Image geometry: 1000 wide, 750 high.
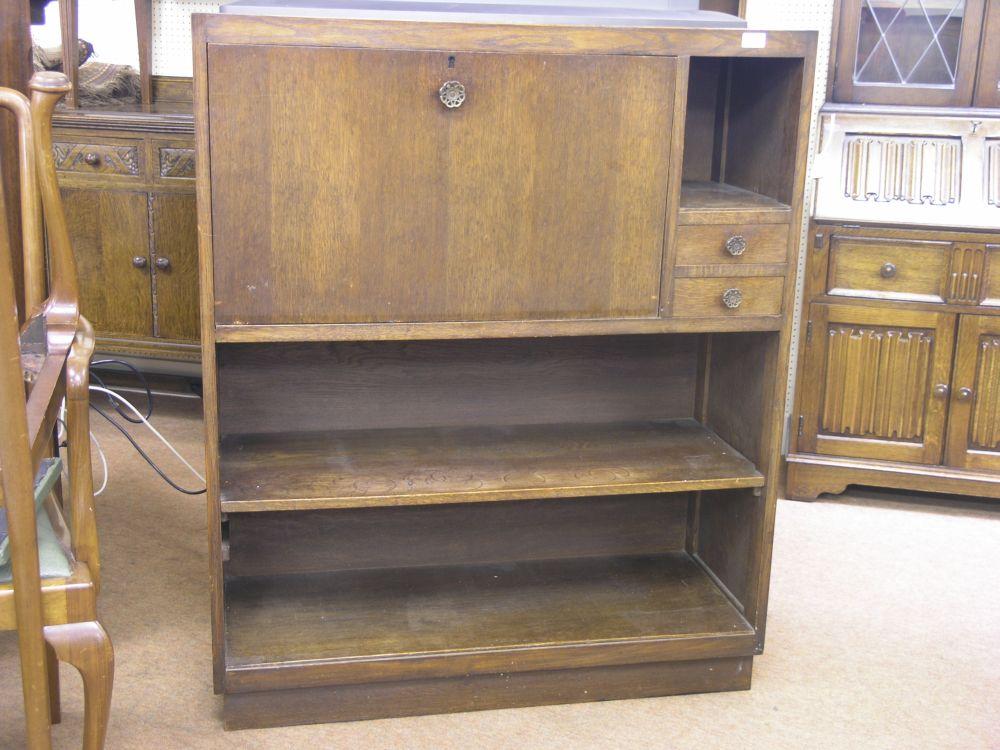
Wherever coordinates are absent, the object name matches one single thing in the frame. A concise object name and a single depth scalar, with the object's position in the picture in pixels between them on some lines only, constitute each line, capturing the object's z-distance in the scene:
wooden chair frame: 1.33
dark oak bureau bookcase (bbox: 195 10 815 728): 1.94
